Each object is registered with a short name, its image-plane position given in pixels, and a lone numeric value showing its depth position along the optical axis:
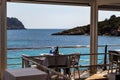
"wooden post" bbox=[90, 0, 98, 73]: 7.53
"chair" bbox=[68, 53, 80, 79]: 6.41
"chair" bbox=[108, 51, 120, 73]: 6.34
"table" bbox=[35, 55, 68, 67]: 5.64
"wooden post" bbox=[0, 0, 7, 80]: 6.17
